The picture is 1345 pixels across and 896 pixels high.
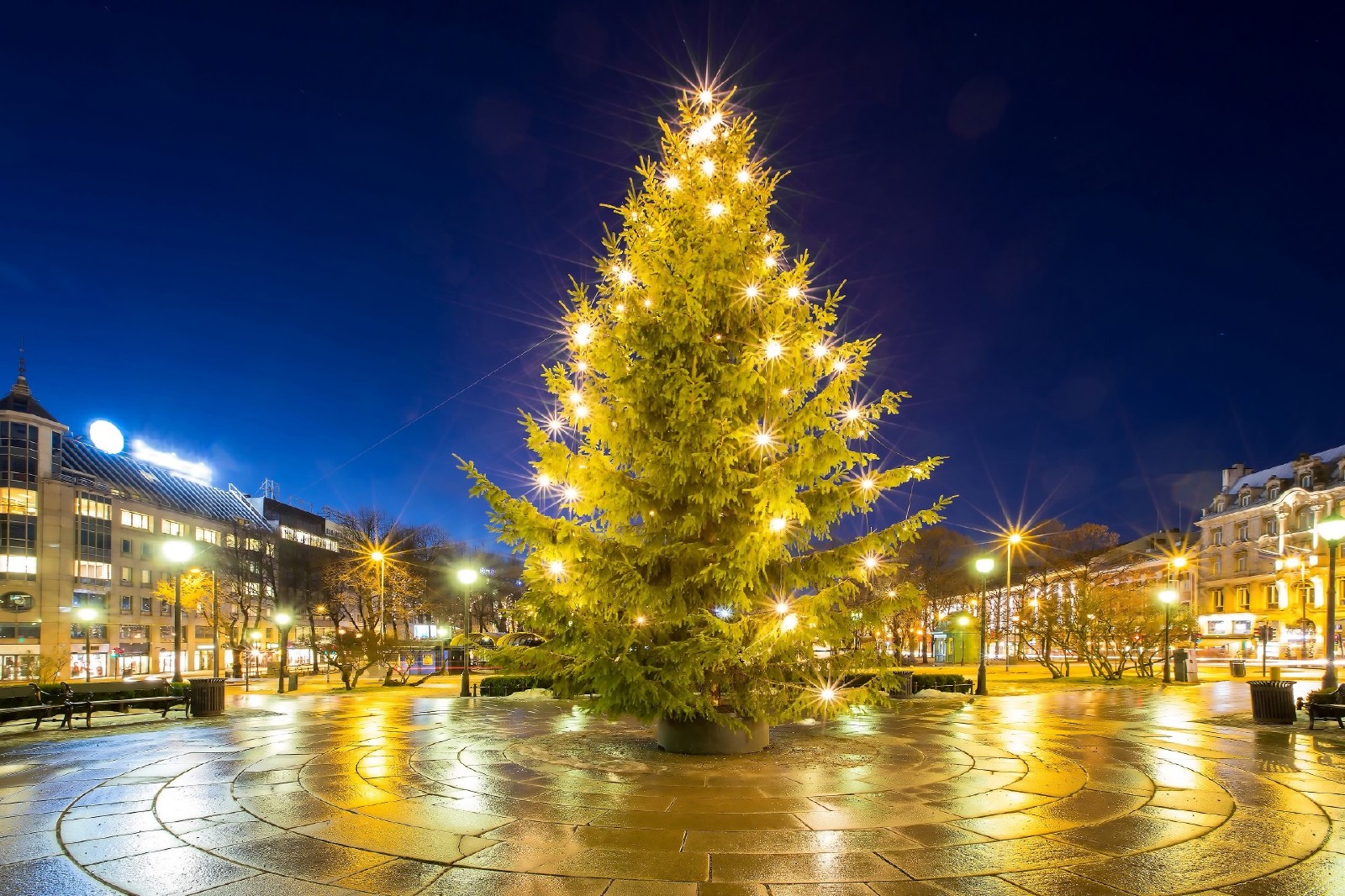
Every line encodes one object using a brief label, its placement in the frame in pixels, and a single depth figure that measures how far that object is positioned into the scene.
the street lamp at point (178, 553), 26.36
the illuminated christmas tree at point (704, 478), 12.85
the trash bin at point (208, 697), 20.73
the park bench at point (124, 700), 18.94
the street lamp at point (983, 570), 28.92
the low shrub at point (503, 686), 27.50
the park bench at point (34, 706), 17.45
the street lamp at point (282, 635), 34.53
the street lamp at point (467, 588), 27.16
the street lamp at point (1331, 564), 19.28
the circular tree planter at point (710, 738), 13.22
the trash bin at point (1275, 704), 18.33
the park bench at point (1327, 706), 17.58
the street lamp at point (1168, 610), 34.44
